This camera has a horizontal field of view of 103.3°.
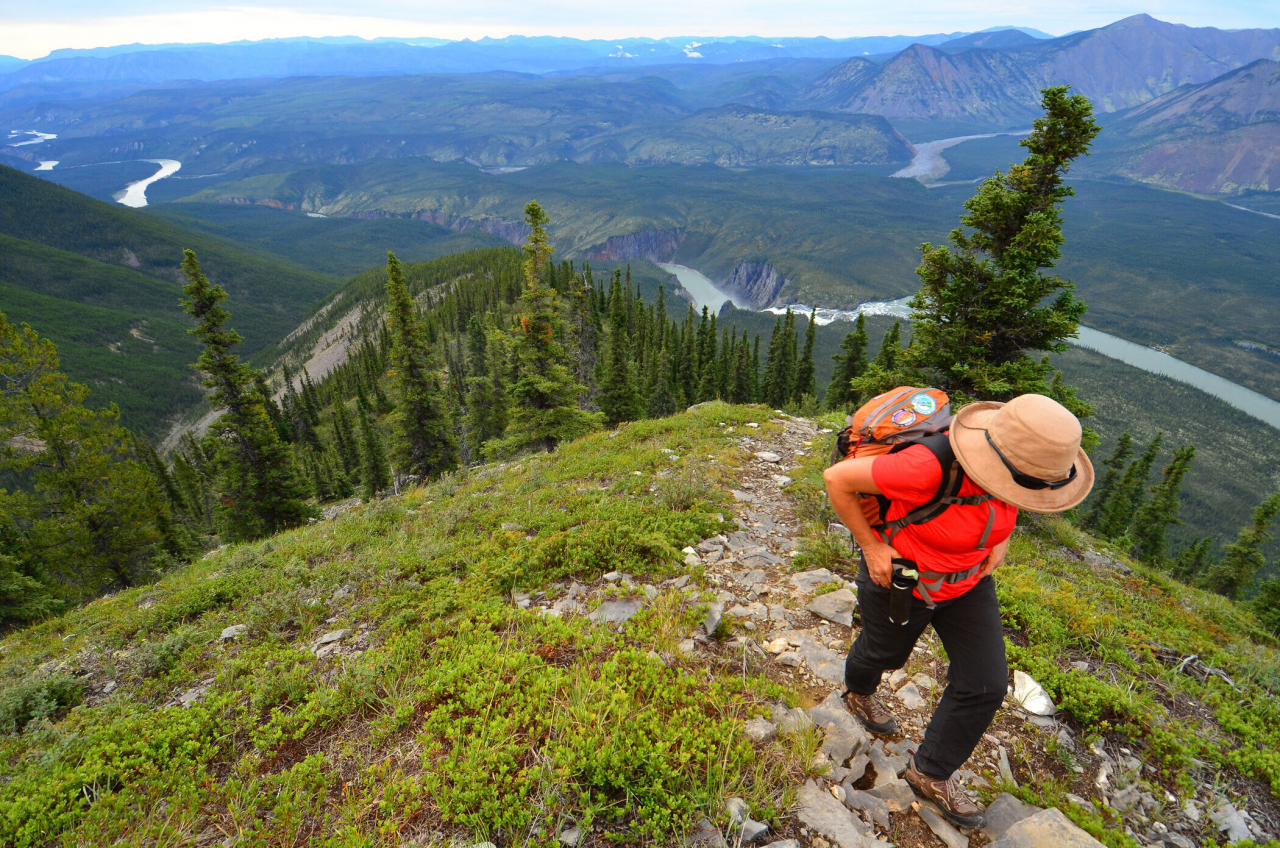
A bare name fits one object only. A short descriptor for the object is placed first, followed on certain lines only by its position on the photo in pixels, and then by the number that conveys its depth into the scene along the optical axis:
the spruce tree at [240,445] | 19.67
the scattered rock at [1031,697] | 4.91
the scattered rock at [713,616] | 5.66
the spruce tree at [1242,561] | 31.39
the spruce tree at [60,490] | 18.28
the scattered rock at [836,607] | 6.04
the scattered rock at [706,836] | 3.34
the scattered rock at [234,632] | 6.28
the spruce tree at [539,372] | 20.98
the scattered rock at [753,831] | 3.40
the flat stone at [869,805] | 3.82
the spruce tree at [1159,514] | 37.66
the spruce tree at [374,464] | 42.34
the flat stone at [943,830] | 3.74
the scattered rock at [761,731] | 4.18
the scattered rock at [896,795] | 3.95
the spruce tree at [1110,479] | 42.62
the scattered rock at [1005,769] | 4.27
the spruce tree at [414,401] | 25.20
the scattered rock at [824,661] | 5.16
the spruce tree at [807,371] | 56.41
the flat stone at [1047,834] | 3.51
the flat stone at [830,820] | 3.49
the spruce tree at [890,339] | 39.95
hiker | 3.09
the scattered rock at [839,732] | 4.19
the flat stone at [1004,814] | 3.86
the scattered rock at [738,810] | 3.49
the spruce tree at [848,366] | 45.47
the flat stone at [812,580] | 6.70
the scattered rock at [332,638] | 5.97
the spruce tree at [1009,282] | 11.51
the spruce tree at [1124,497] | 41.81
